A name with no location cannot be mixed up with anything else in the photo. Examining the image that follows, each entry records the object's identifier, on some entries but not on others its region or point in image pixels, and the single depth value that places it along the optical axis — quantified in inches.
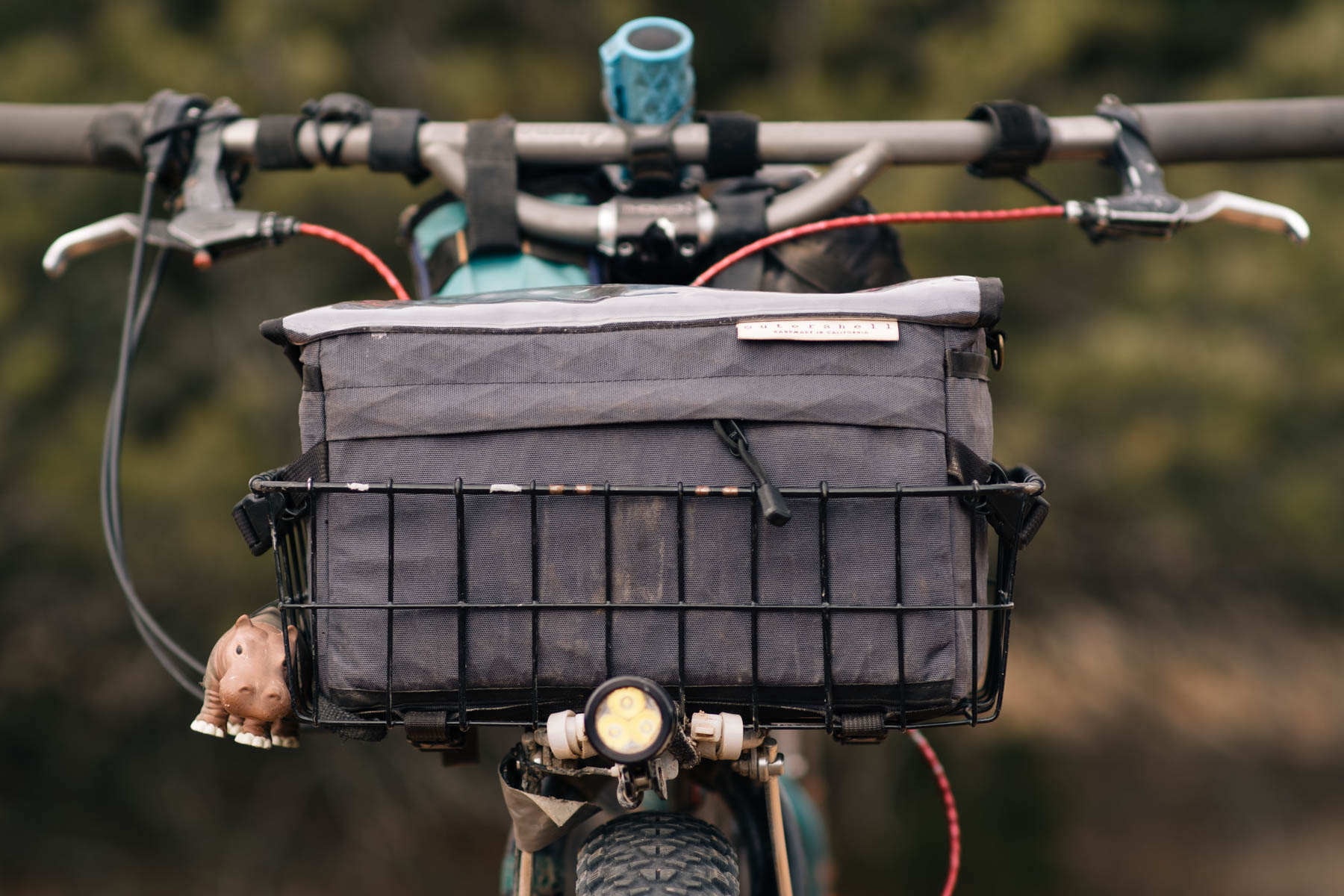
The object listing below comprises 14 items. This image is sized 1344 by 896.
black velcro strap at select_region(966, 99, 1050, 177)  90.1
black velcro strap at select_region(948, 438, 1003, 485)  78.9
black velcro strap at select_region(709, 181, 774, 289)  86.7
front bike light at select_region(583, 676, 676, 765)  76.2
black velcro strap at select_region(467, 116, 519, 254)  86.5
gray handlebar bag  78.3
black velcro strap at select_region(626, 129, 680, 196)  88.1
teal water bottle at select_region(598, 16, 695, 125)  88.4
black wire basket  78.0
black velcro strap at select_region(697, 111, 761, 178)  88.4
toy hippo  80.4
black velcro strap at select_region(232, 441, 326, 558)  79.1
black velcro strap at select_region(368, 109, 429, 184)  88.9
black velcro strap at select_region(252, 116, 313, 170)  89.9
